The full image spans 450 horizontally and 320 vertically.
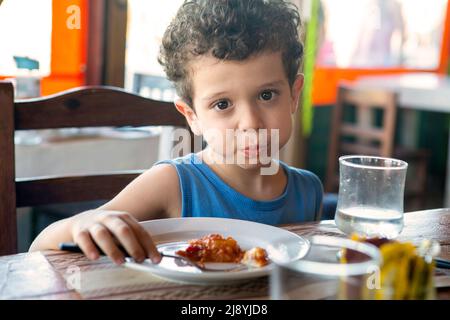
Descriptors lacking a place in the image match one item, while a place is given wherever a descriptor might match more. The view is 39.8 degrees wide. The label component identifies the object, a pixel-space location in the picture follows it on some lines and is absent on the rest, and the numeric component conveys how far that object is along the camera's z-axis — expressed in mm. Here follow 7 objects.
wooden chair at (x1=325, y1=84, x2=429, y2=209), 3461
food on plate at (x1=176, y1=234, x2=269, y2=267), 758
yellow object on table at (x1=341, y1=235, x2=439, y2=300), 526
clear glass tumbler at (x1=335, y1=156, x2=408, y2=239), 871
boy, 1072
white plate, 760
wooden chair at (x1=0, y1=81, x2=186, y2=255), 1156
